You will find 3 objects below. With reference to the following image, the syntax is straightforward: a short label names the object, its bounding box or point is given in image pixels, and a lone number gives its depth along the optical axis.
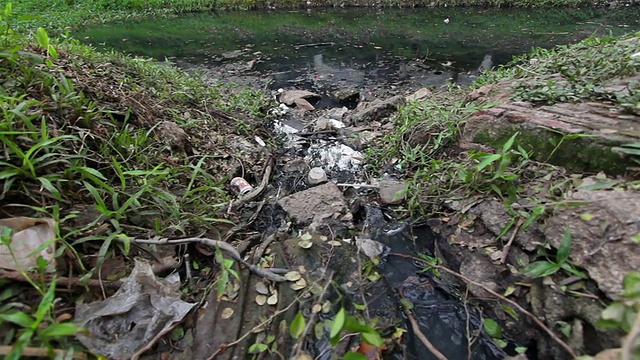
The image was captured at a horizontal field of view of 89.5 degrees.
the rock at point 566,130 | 1.97
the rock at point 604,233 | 1.43
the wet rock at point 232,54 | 8.37
